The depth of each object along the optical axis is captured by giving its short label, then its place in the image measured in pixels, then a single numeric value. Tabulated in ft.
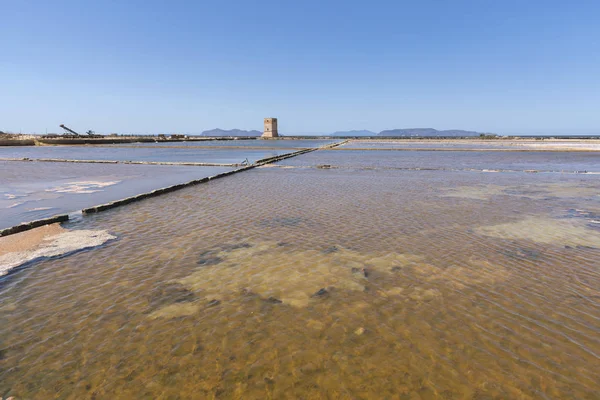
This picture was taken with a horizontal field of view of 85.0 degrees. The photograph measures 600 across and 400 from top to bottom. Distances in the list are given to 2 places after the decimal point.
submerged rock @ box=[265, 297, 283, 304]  17.10
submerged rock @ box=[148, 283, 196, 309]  16.99
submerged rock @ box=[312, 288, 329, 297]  17.83
